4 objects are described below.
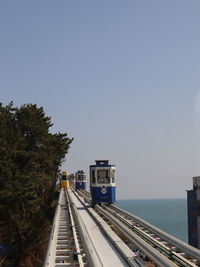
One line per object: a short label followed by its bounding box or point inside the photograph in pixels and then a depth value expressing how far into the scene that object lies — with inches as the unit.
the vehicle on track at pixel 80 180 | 2439.2
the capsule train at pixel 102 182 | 1049.5
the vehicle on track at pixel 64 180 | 2506.4
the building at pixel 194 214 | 1349.7
